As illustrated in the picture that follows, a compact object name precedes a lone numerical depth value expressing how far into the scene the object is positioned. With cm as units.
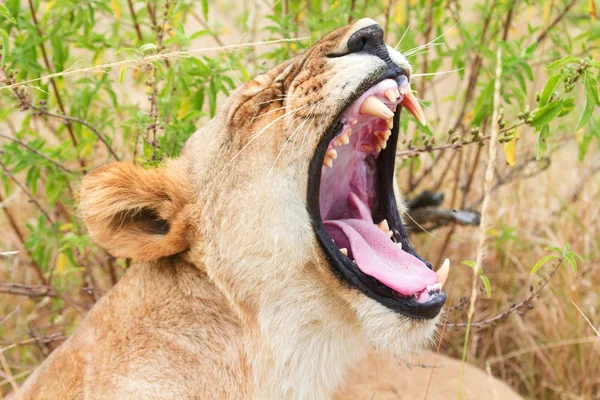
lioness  541
